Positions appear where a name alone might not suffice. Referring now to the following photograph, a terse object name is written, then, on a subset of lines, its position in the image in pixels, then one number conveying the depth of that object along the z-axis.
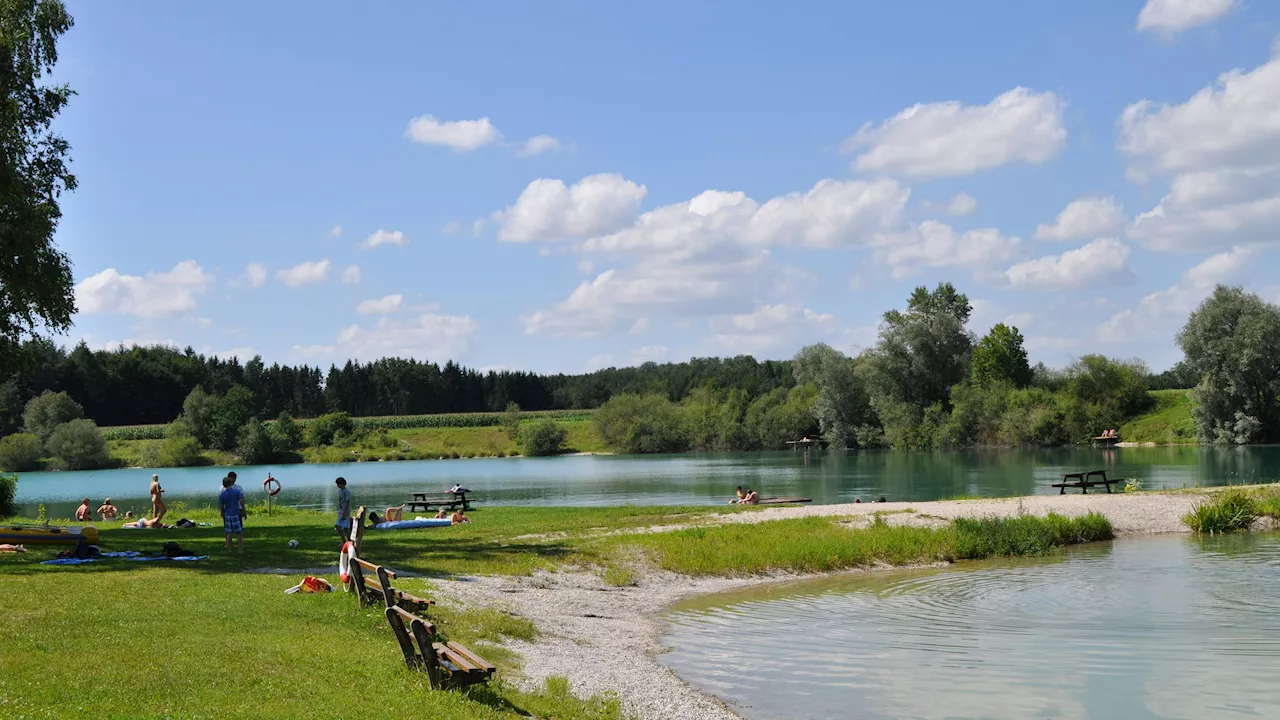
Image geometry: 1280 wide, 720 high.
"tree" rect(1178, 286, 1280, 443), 88.19
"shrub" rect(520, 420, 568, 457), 144.88
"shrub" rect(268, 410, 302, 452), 138.88
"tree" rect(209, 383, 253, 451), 137.38
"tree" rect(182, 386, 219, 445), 139.00
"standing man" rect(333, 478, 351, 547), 26.16
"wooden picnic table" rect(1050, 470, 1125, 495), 46.15
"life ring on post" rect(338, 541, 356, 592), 18.90
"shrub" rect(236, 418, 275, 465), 135.38
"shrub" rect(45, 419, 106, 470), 124.56
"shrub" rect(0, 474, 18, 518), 43.09
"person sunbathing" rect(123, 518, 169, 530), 35.51
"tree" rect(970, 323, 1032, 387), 120.62
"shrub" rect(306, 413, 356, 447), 150.25
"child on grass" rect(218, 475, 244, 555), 26.48
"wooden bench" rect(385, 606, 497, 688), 12.73
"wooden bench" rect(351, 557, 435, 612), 14.29
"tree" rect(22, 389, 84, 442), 129.75
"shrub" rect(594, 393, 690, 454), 145.75
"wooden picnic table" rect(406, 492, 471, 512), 42.69
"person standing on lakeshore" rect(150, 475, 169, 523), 35.75
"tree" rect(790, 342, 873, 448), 122.75
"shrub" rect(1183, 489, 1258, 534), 34.56
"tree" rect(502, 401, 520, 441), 152.35
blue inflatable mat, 36.41
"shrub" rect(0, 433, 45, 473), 122.38
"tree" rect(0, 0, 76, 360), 26.58
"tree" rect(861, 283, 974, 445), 119.94
